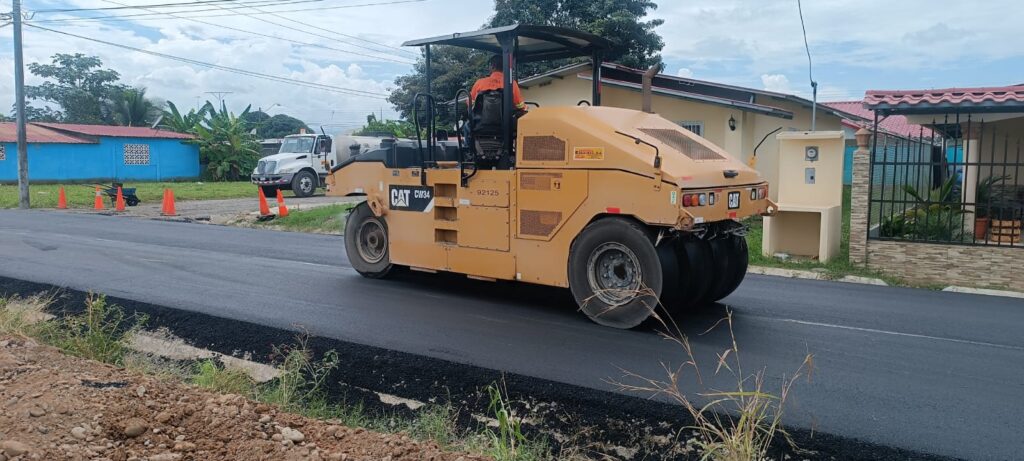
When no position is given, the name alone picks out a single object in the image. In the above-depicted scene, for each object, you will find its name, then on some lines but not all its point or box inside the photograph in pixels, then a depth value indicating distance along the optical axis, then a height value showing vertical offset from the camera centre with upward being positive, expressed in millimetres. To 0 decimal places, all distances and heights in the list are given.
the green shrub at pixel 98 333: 6230 -1382
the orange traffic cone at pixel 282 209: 18641 -848
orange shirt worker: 7730 +898
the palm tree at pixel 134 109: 47625 +3758
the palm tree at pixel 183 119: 41750 +2772
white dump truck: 26922 +241
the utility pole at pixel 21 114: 22266 +1582
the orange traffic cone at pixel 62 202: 22108 -897
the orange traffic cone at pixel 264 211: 18250 -886
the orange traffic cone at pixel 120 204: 21438 -895
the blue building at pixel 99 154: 35406 +792
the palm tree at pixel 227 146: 39406 +1312
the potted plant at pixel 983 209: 10711 -394
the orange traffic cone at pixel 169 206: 19969 -872
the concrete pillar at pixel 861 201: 11234 -275
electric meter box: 12016 -266
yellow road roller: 6695 -199
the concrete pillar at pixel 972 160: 13906 +435
